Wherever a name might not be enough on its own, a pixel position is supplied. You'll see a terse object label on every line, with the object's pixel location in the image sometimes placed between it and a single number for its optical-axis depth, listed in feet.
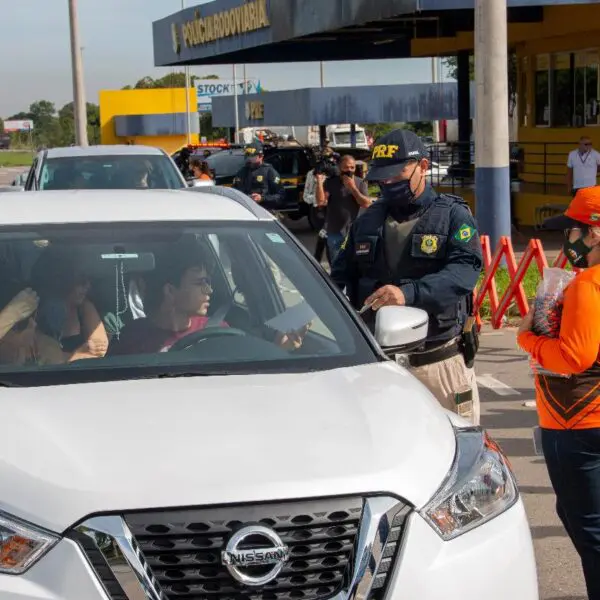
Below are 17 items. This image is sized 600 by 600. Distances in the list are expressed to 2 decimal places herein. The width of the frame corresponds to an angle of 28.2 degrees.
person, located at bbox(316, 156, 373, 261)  43.56
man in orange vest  13.14
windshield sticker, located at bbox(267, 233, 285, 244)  15.25
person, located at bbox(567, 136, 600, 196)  64.44
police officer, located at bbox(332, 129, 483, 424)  17.03
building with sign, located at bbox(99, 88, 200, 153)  217.77
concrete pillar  41.88
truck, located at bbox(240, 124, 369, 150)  203.41
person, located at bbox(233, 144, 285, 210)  52.90
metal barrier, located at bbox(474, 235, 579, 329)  37.73
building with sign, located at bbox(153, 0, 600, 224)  75.10
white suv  9.78
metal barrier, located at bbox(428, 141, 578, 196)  85.20
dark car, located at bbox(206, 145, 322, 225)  81.51
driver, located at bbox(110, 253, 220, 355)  13.74
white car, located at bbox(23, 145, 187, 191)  37.60
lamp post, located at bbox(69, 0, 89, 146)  93.25
